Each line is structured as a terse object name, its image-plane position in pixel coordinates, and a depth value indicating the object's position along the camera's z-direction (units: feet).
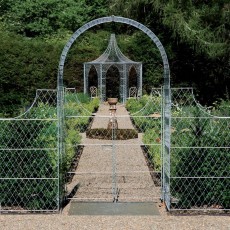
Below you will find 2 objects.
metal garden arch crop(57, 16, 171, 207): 20.99
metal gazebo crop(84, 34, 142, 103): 75.36
